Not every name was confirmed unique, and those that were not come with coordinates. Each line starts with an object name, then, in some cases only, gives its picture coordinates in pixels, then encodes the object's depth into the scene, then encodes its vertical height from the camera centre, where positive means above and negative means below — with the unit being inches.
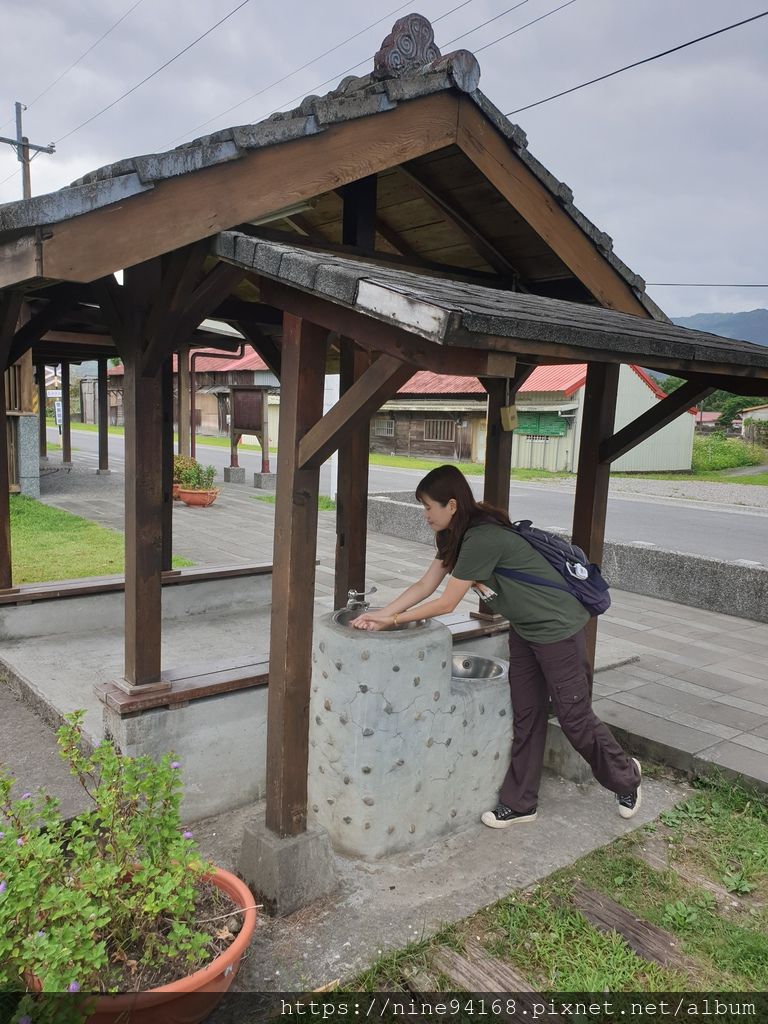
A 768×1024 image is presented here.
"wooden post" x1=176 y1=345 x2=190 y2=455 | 651.9 +5.7
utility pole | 983.0 +327.3
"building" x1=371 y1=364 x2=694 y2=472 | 1192.2 +6.9
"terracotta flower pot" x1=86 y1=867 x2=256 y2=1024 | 88.7 -70.7
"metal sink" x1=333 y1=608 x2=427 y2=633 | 142.4 -38.8
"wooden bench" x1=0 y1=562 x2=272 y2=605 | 224.5 -56.6
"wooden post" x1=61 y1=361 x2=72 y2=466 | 785.6 -16.0
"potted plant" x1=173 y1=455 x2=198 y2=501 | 596.7 -45.8
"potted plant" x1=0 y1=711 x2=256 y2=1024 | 83.5 -60.7
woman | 141.2 -38.1
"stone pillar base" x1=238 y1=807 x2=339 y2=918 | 123.8 -75.7
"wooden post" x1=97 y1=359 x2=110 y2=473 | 661.9 -15.3
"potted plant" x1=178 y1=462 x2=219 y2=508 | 592.4 -62.2
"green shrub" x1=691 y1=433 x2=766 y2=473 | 1291.8 -40.5
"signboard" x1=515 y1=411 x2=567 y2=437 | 1195.9 -1.9
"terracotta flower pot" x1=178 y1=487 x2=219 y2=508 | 591.8 -68.3
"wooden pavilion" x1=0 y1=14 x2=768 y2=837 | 112.2 +22.6
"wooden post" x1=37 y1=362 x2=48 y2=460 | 859.5 +11.2
